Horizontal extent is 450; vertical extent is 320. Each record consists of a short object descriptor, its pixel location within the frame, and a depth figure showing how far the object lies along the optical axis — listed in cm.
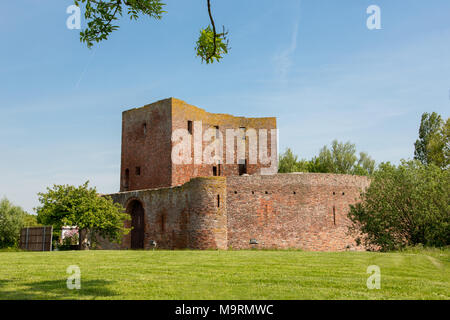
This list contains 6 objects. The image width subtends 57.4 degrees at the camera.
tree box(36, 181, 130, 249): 2630
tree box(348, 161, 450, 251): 2238
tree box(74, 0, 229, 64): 805
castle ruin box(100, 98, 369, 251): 2688
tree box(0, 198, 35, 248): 4403
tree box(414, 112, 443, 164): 4469
